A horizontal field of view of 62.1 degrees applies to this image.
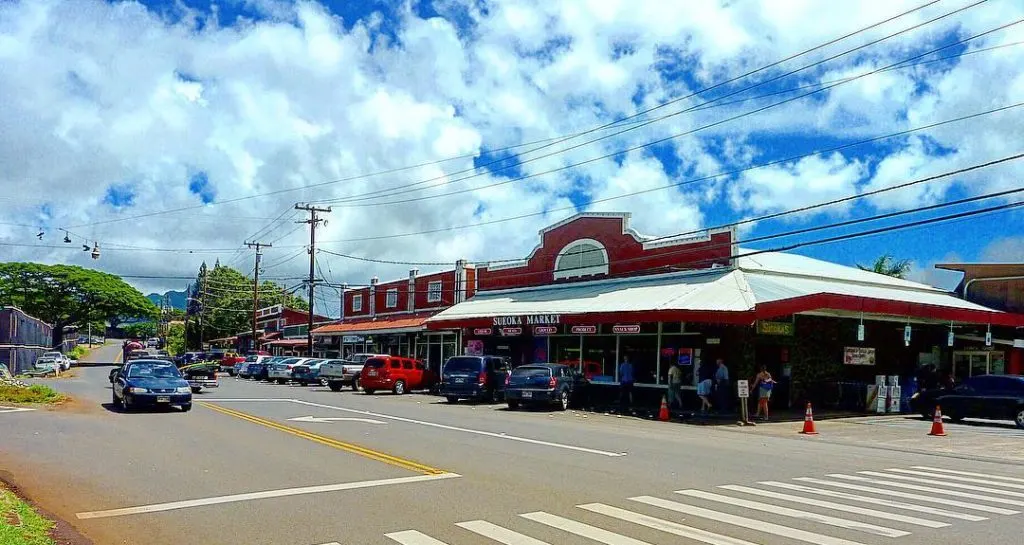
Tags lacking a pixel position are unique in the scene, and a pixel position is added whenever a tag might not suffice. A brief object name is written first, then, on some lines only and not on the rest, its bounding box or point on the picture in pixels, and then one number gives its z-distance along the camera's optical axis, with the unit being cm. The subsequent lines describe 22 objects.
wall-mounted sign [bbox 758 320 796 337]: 2666
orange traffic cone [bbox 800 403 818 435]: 2072
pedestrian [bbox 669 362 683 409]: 2627
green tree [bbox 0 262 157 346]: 7456
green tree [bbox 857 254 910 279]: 4328
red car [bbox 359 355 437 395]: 3494
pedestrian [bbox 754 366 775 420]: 2383
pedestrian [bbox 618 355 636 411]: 2833
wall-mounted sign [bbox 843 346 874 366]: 2930
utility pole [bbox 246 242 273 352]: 6866
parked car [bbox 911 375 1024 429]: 2305
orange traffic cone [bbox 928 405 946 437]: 2023
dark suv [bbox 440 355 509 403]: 2981
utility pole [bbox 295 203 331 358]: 5247
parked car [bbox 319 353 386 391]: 3891
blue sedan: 2244
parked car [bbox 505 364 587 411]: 2658
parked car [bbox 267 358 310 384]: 4669
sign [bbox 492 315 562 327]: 2986
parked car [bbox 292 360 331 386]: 4422
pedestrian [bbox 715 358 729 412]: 2512
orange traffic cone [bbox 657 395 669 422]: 2434
